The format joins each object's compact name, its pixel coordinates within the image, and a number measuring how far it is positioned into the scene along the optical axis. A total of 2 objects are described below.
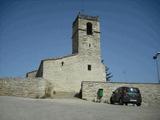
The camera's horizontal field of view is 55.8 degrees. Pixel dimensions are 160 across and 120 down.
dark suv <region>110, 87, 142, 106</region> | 10.95
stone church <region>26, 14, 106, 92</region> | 17.74
